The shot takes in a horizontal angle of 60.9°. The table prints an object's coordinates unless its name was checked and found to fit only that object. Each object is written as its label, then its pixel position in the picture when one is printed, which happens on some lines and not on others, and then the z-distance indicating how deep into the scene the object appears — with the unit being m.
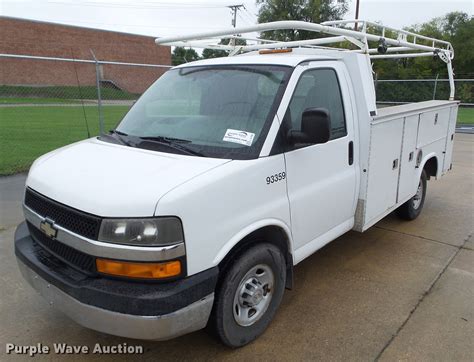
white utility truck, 2.28
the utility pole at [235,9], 49.06
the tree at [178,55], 42.12
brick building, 29.55
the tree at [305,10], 38.09
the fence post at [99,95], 7.00
